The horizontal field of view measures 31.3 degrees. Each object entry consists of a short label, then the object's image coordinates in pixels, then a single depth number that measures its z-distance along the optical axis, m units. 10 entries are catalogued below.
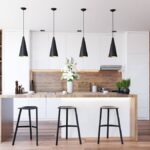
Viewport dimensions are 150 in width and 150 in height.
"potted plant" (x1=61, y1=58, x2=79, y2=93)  5.80
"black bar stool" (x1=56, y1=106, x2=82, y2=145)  5.38
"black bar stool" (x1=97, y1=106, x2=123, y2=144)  5.40
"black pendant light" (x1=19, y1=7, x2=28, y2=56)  5.47
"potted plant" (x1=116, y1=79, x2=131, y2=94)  5.70
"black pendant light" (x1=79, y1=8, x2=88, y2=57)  5.60
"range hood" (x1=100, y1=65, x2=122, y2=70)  8.04
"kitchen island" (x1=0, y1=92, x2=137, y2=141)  5.65
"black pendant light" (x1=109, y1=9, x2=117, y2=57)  5.57
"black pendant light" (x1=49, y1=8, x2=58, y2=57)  5.52
